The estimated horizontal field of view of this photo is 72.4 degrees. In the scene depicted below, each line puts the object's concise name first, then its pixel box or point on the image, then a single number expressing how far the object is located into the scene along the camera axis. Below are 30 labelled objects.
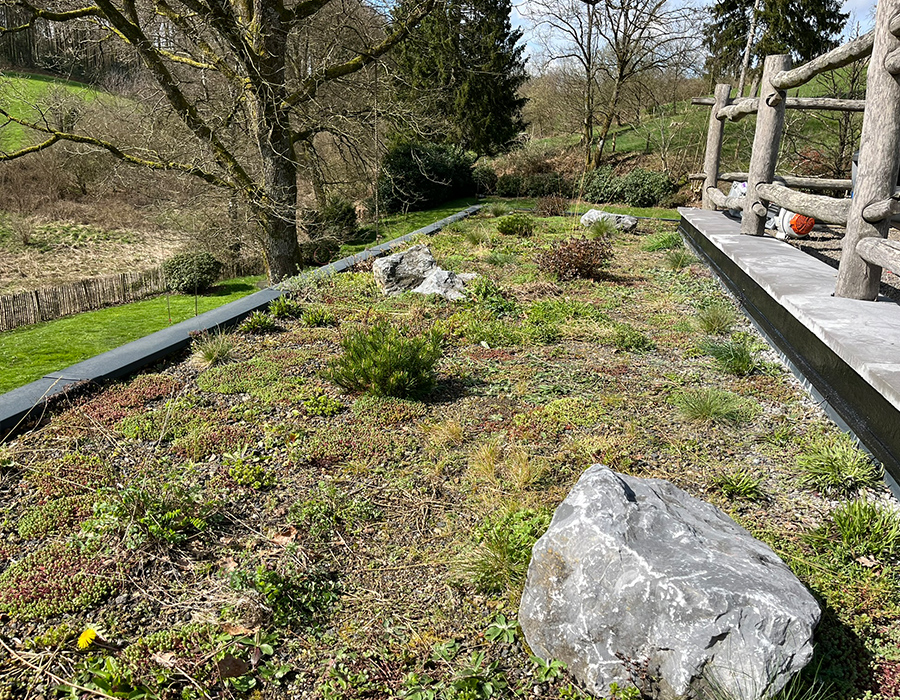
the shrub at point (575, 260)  7.22
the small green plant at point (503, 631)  2.13
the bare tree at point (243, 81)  8.27
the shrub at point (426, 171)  17.84
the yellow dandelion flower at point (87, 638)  2.06
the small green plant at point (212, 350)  4.73
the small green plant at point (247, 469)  3.13
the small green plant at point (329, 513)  2.80
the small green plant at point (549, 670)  1.96
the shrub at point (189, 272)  12.09
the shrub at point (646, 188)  16.88
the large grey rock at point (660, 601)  1.72
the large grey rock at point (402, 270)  6.81
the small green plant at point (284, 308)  5.94
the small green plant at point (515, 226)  10.46
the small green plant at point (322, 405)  3.91
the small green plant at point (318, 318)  5.77
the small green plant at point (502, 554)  2.38
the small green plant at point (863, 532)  2.46
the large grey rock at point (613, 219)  11.19
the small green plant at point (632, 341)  4.96
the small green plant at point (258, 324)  5.52
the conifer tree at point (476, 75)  21.44
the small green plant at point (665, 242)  9.34
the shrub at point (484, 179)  20.47
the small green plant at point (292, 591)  2.28
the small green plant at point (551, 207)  13.88
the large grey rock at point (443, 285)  6.53
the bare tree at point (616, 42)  19.14
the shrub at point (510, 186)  20.28
